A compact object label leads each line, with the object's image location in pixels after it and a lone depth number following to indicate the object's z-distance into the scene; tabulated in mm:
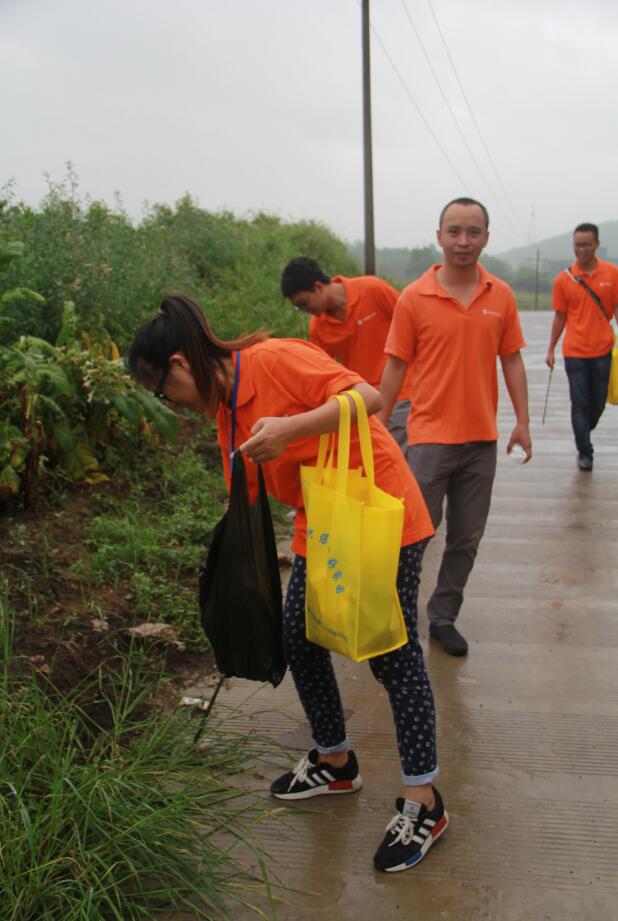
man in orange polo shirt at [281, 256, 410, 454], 5757
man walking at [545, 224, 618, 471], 7980
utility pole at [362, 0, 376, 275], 20594
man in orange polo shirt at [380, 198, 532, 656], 4258
